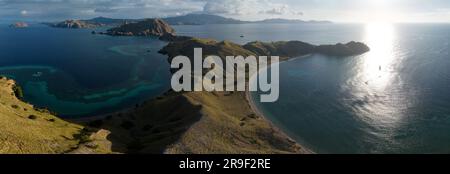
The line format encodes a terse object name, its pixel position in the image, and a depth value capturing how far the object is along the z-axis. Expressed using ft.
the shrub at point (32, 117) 243.95
